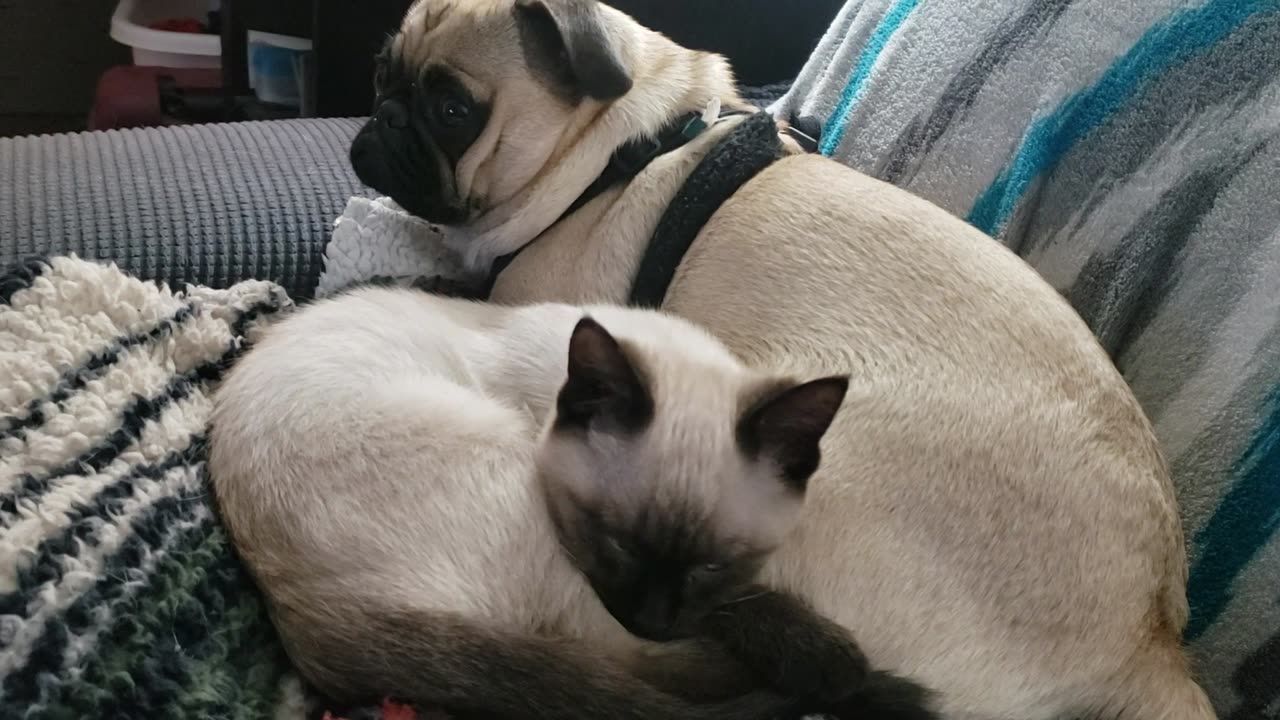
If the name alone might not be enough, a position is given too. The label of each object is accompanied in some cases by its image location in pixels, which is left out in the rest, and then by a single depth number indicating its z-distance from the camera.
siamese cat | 0.36
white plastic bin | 0.98
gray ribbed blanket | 0.52
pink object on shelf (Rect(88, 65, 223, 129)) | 0.97
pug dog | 0.39
